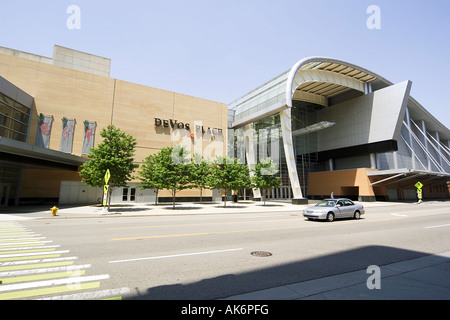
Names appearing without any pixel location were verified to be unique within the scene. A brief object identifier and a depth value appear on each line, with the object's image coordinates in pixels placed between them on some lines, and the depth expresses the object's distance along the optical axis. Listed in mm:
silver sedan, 15109
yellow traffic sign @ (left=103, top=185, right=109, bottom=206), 20777
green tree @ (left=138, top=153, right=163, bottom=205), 25364
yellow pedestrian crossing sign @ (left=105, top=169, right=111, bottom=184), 20964
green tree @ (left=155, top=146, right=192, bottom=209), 25312
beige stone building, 26094
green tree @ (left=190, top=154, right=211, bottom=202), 32175
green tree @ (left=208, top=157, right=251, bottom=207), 29047
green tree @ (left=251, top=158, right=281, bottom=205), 31422
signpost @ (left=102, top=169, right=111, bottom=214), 20800
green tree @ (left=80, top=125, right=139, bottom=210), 22356
